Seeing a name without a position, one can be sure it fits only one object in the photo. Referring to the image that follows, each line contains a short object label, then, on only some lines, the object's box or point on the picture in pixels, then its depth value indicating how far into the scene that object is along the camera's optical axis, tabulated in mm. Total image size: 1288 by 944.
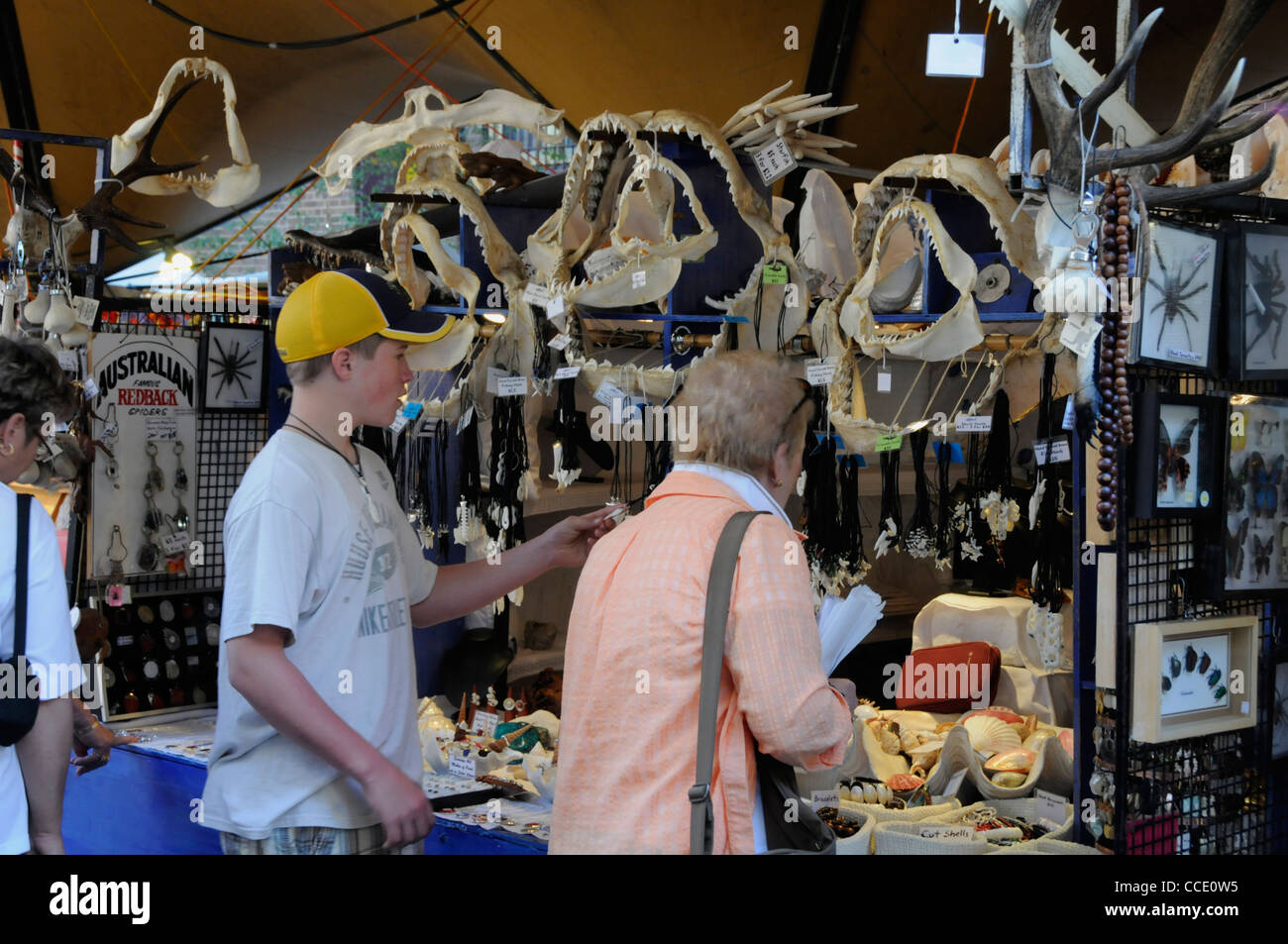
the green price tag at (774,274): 3896
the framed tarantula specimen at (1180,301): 2926
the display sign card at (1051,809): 3697
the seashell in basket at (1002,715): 4871
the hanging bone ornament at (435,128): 4328
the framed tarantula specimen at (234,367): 5500
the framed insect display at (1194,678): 2975
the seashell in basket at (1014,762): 4246
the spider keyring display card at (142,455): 5336
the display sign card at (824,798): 3645
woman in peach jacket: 2062
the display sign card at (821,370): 3939
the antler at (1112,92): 2672
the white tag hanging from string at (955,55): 2734
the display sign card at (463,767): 4262
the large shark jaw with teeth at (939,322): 3598
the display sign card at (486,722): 4770
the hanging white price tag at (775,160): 3846
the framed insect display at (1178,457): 2955
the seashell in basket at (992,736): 4641
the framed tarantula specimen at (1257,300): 3068
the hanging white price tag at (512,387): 4312
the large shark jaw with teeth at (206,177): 5570
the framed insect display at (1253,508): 3107
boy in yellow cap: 2281
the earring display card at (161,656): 5273
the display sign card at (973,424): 3887
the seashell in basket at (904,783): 4266
